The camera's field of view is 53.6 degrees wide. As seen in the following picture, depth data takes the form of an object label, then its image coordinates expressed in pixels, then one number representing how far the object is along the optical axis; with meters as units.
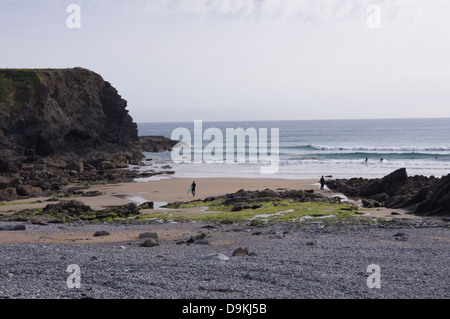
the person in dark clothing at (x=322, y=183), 34.09
